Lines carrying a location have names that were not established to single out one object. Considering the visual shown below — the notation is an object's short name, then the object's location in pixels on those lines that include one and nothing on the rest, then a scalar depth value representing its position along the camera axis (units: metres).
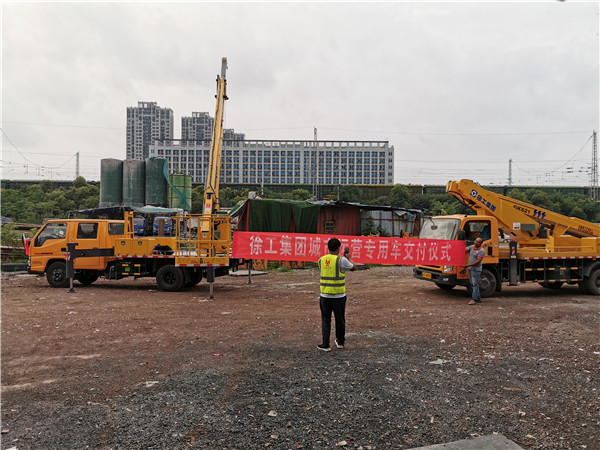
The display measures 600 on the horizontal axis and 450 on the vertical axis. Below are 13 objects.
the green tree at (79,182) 59.81
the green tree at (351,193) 65.44
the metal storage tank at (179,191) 44.28
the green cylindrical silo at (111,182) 43.34
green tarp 22.42
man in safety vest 6.26
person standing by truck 10.54
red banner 11.16
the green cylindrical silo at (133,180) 43.41
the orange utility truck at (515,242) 11.45
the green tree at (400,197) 57.16
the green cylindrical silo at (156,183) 43.28
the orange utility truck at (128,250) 12.46
